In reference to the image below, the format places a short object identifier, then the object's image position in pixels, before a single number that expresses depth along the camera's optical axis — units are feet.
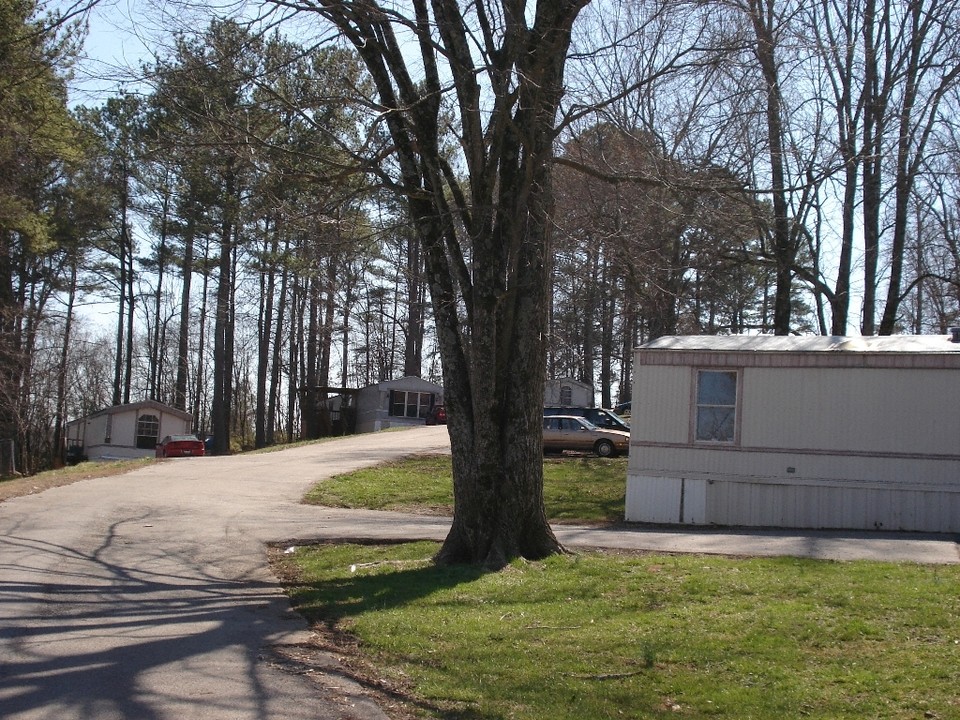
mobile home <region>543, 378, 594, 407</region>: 144.15
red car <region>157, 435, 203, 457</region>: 135.13
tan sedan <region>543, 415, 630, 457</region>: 95.61
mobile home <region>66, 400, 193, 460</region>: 162.81
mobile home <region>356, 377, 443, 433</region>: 153.79
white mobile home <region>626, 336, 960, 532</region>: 53.16
